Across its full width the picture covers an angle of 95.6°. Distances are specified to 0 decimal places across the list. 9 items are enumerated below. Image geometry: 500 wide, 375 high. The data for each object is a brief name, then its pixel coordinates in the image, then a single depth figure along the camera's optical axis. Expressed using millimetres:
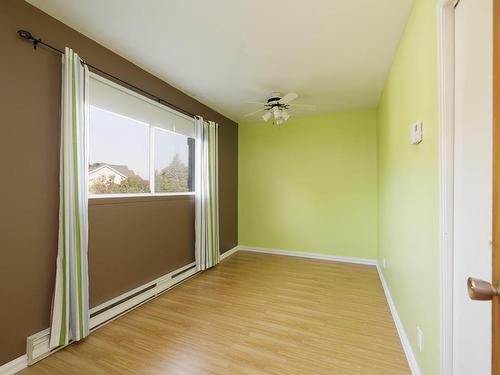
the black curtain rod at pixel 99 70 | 1608
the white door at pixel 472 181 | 806
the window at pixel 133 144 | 2170
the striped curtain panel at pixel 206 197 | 3336
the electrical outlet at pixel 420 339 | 1392
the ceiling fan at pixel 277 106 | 3066
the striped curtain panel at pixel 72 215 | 1745
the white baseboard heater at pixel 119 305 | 1648
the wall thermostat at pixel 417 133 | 1388
